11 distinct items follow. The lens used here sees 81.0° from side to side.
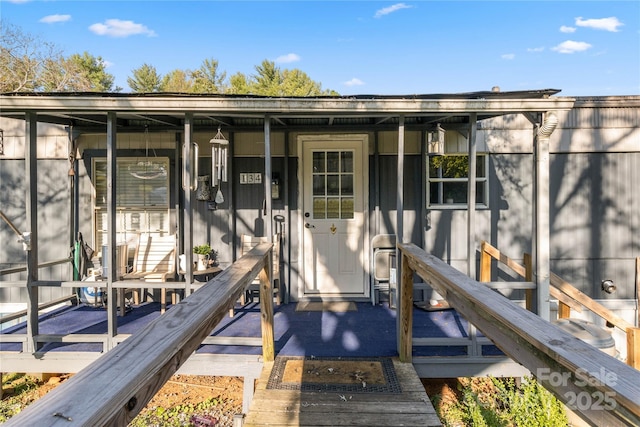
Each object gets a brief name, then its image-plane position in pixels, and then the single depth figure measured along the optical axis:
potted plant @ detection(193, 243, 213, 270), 4.59
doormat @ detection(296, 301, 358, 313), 4.46
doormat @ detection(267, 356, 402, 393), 2.55
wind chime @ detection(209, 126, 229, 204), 3.89
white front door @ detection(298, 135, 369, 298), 4.88
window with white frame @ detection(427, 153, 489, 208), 4.84
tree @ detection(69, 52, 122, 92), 16.45
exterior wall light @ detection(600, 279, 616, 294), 4.83
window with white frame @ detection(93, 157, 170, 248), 4.89
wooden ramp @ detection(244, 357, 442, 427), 2.19
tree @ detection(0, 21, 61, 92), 10.84
